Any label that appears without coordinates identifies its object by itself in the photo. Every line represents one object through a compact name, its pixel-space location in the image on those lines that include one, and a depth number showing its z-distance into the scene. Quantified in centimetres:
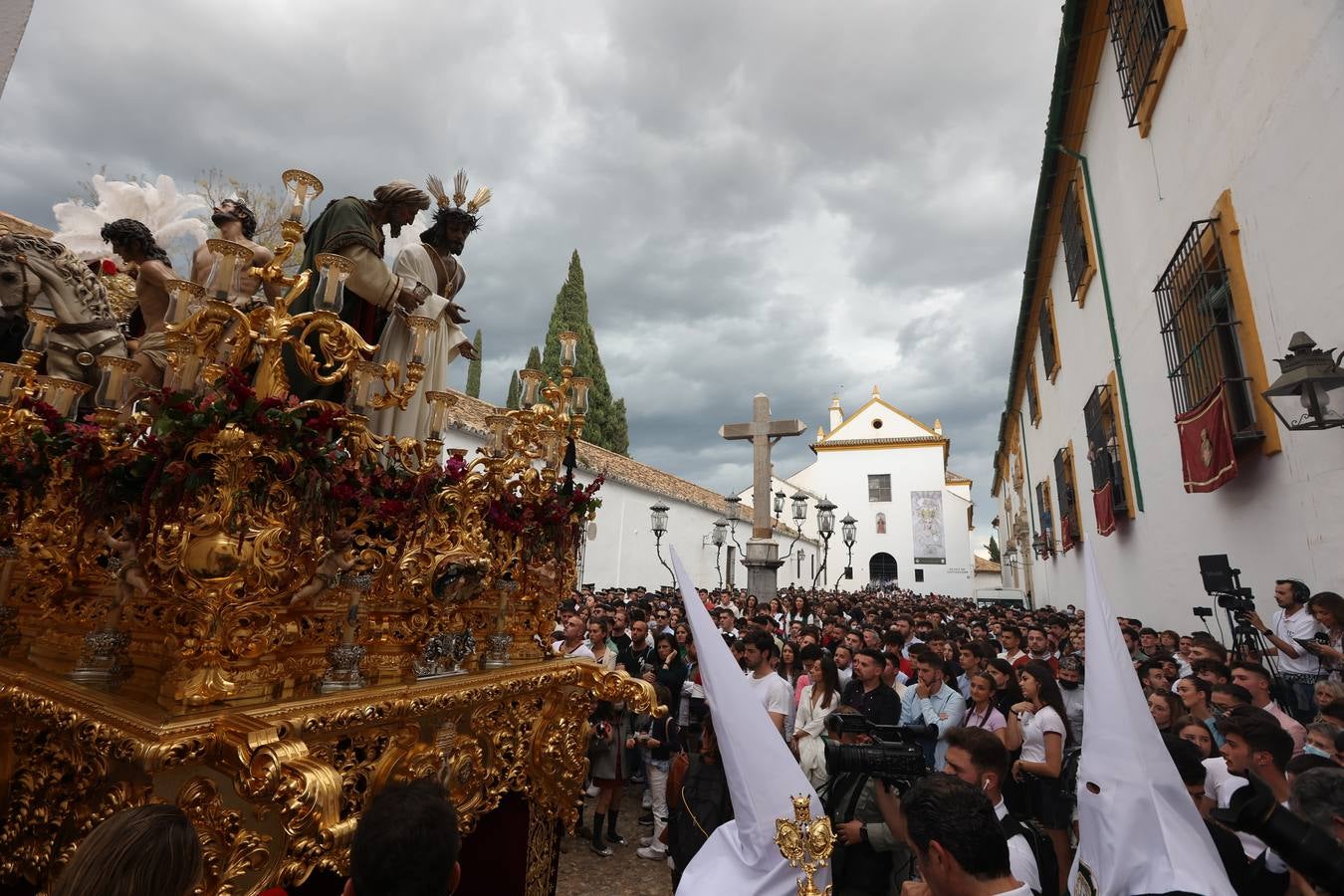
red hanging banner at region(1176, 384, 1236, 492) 550
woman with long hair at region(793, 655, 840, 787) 406
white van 2611
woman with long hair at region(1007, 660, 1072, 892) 401
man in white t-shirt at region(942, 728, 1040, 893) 278
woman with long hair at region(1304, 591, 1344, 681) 404
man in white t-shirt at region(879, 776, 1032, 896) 178
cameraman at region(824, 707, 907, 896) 288
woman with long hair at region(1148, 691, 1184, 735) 401
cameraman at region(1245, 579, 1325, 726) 443
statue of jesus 336
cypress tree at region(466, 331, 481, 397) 3399
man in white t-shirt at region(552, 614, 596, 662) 627
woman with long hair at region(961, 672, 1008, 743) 424
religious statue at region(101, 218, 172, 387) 344
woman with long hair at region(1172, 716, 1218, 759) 353
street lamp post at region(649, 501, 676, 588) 1822
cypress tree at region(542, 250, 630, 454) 3045
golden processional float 190
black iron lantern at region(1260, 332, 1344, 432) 382
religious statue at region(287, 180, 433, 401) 310
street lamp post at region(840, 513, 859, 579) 1993
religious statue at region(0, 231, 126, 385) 388
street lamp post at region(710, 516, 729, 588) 1877
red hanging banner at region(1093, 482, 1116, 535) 978
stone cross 1570
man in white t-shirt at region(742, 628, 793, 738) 482
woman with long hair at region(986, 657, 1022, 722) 483
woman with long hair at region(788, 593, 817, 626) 1249
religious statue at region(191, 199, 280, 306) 321
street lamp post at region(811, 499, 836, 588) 1755
